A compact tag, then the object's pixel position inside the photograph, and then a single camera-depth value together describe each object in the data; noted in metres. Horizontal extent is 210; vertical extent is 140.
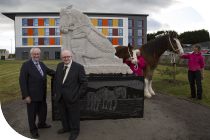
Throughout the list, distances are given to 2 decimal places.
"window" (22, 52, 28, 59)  35.69
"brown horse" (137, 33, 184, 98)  5.91
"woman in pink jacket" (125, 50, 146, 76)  5.41
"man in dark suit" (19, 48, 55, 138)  3.01
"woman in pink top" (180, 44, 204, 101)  5.55
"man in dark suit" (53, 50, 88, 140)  2.96
